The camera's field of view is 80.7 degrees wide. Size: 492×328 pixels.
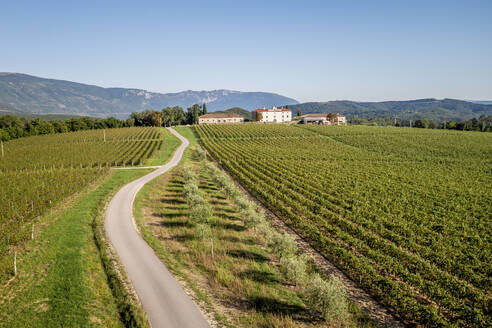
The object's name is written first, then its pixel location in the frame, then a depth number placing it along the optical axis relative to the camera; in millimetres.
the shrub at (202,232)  25875
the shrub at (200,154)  72344
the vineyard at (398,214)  17891
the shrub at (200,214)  28609
